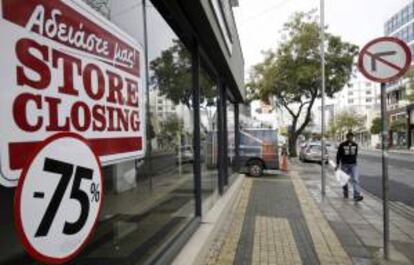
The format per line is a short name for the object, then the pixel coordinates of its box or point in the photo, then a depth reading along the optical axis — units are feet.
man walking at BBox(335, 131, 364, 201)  38.89
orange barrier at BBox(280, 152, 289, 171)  73.77
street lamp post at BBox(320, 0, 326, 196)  43.13
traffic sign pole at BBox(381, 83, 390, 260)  20.74
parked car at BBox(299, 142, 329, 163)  101.50
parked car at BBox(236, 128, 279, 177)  62.44
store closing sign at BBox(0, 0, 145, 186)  6.40
